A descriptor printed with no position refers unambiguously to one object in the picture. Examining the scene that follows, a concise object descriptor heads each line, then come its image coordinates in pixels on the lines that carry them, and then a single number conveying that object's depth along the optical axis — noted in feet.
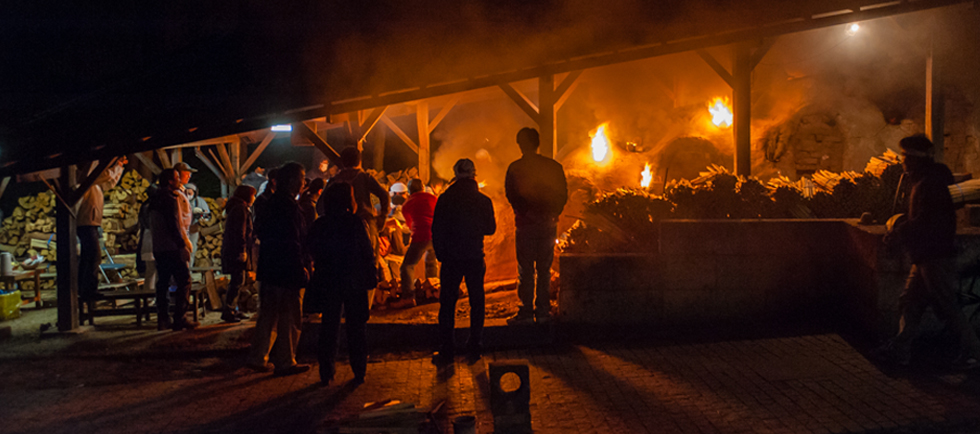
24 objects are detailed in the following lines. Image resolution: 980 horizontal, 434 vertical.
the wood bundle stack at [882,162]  23.31
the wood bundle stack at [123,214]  44.42
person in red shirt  26.55
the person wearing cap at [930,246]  16.87
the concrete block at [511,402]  13.34
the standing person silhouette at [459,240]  19.04
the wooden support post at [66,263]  25.45
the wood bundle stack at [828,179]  23.52
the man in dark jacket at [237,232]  23.97
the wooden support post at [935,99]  29.01
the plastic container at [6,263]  32.37
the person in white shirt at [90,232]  29.17
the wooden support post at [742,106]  31.89
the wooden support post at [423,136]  50.70
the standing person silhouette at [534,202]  20.65
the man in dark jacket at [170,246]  24.53
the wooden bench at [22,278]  31.76
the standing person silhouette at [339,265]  17.10
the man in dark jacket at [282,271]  18.33
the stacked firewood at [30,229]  42.34
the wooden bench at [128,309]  26.27
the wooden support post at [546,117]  28.60
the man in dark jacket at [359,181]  22.90
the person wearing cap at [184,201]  26.94
